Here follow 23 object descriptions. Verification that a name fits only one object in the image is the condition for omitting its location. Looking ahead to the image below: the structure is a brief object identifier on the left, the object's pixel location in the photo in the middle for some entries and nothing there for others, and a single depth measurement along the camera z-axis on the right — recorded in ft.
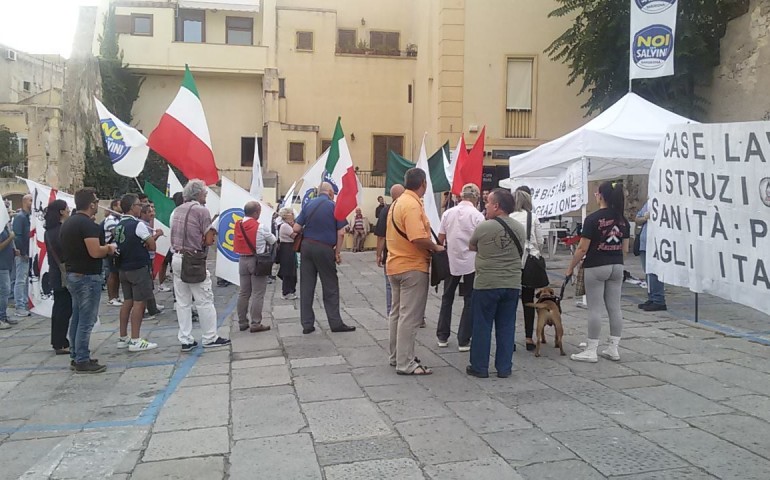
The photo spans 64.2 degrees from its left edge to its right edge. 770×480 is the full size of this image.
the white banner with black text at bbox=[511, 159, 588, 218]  29.25
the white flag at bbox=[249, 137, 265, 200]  40.22
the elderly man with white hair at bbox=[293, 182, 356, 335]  24.66
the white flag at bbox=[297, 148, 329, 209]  33.01
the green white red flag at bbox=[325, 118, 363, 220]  26.07
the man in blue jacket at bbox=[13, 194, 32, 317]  29.76
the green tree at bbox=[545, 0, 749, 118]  44.78
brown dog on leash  21.13
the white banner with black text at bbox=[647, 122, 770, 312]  11.35
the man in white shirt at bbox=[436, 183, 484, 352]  21.13
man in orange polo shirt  18.60
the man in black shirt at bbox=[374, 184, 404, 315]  25.75
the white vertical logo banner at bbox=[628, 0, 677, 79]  32.48
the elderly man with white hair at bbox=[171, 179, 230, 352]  22.31
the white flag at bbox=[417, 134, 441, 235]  25.11
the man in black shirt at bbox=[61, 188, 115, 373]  19.67
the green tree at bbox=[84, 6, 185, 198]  78.59
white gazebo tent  29.60
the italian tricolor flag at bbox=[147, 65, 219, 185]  24.80
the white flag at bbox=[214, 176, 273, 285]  26.61
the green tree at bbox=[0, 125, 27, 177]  92.68
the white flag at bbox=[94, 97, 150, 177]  29.94
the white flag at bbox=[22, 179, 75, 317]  26.22
